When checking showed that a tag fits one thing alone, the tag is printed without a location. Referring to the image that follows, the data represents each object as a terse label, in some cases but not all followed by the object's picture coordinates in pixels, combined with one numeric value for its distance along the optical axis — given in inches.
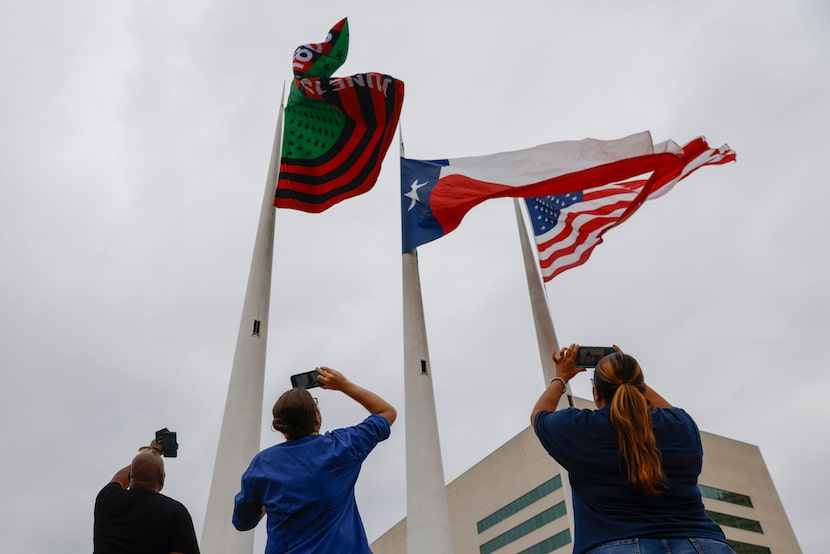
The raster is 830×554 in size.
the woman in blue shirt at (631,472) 129.5
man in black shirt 160.1
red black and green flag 661.9
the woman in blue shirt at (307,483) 145.5
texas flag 555.5
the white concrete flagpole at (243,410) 458.0
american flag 610.9
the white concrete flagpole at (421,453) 488.4
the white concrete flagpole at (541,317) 598.5
